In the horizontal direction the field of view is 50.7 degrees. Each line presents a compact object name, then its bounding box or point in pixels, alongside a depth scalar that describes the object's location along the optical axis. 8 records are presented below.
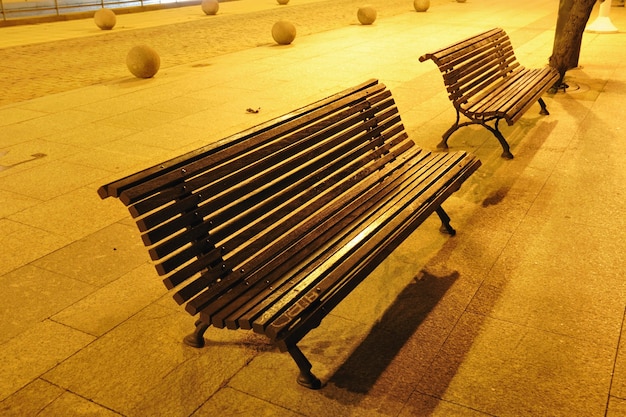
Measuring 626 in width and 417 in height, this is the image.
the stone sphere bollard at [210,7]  23.28
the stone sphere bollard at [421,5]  20.92
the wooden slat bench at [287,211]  3.07
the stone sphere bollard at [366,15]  17.94
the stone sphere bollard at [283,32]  14.68
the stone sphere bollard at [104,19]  19.30
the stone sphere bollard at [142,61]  11.25
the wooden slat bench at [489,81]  6.41
